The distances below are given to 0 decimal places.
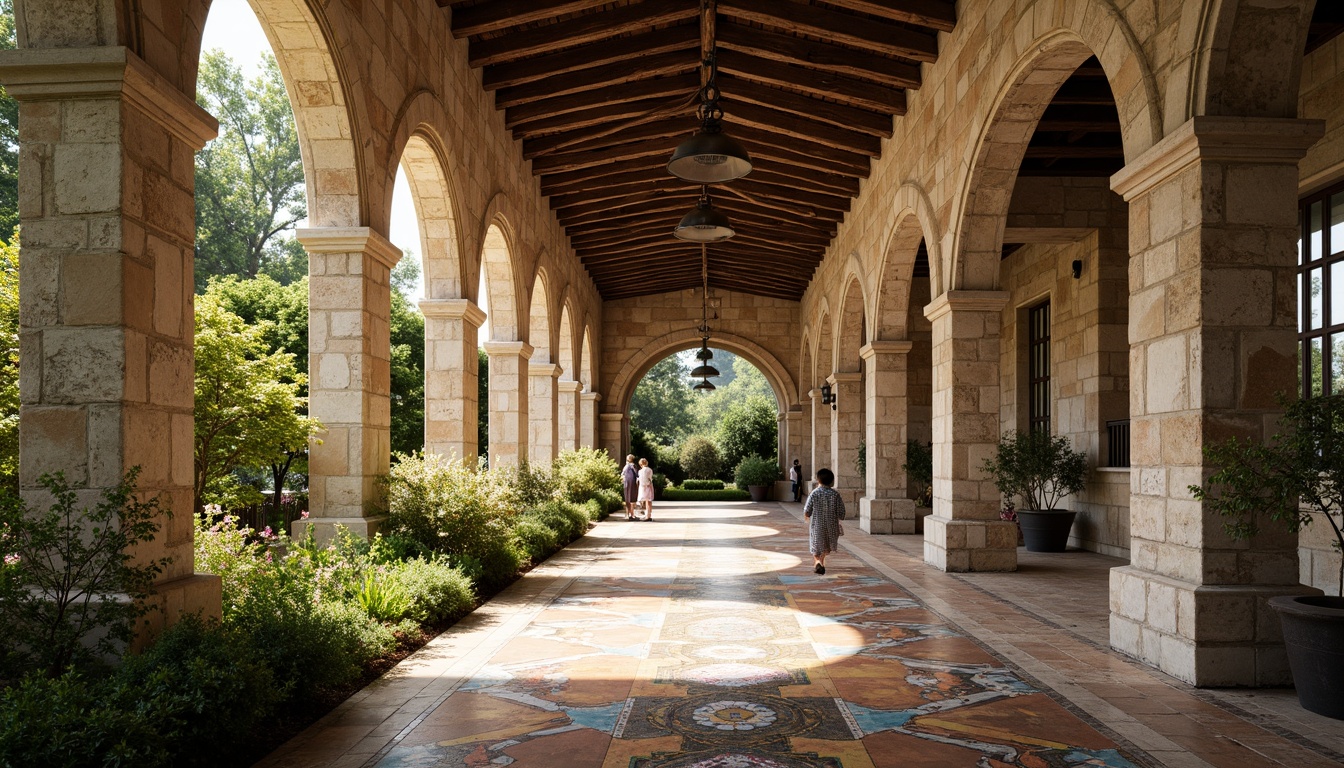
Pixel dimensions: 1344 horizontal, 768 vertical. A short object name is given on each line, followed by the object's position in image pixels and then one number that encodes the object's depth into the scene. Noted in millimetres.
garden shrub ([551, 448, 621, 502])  15609
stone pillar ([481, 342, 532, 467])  12477
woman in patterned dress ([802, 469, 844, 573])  8961
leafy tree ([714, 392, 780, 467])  31062
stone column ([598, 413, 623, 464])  23967
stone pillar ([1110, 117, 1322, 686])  4668
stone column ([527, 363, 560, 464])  15688
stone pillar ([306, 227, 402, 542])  6926
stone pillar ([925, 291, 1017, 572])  9031
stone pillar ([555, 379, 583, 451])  20188
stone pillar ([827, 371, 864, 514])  16062
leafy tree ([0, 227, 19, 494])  6398
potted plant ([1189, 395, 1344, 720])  4090
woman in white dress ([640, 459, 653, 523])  17141
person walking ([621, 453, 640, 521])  17641
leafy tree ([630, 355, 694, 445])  53281
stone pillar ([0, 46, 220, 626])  3953
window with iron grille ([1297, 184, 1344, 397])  7398
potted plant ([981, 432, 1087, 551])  11469
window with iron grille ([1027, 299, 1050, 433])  13742
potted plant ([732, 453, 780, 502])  25141
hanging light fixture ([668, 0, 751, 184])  6488
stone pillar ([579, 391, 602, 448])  22828
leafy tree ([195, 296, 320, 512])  7414
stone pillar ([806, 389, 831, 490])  20953
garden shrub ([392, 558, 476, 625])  6109
